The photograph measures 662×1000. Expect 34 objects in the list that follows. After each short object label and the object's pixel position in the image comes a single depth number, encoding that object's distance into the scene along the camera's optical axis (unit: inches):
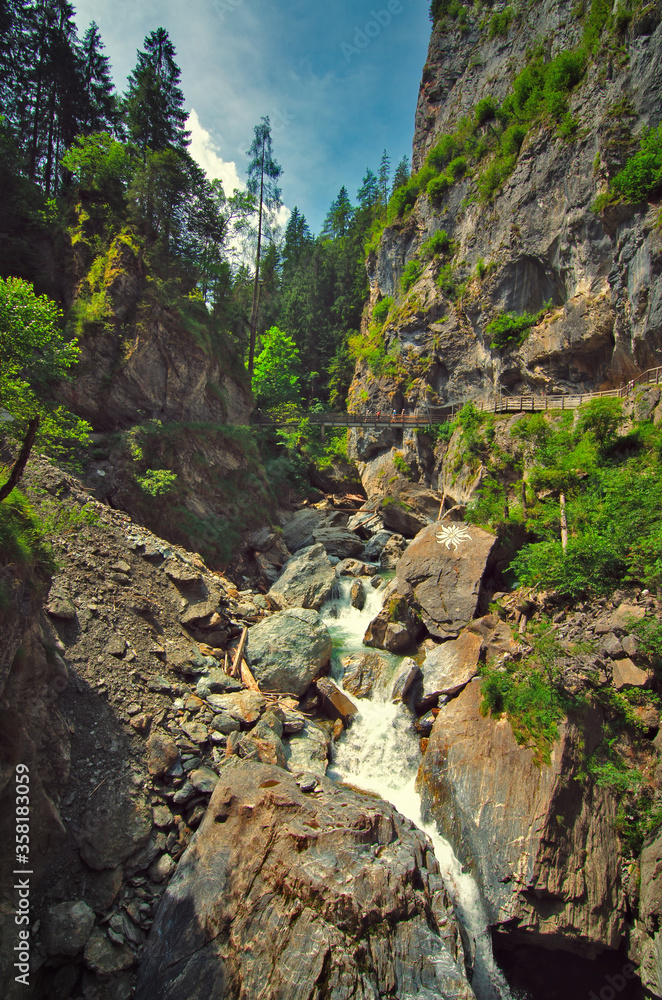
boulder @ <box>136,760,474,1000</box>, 209.6
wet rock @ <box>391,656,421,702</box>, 464.8
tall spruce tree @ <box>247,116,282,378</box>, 1109.7
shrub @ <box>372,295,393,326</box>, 1360.7
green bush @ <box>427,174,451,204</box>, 1148.5
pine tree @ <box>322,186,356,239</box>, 1996.8
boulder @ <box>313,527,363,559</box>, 852.6
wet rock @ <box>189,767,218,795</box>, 301.0
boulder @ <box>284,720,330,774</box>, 366.9
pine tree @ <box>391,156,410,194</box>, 1907.0
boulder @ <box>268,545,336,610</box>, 637.3
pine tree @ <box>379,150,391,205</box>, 2094.2
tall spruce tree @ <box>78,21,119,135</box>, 929.5
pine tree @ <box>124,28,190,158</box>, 836.6
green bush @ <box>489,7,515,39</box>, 1090.4
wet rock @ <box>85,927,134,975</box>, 220.5
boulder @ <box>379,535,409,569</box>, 792.9
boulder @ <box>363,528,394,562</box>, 860.0
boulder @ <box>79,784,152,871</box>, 254.8
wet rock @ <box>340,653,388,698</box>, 484.4
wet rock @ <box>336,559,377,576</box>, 755.4
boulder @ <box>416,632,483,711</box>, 456.4
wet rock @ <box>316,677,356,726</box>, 443.8
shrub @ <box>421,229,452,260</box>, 1127.0
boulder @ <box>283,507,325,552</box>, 882.8
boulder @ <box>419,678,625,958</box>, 287.3
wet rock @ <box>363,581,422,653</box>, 539.5
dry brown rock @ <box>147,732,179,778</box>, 303.7
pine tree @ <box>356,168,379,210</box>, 2025.1
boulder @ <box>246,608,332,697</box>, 454.3
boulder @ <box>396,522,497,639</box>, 538.3
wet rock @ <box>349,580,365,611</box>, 654.5
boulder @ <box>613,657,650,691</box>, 332.5
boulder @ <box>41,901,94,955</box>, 220.1
